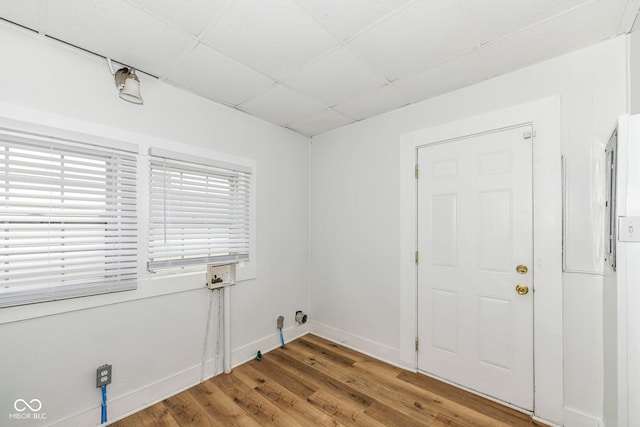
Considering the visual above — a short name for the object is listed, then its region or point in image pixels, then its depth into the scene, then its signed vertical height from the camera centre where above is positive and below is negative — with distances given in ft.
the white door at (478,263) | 6.68 -1.33
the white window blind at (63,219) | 5.22 -0.12
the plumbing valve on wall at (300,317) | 10.89 -4.14
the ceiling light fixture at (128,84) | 5.96 +2.87
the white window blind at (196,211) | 7.21 +0.08
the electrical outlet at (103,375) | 6.11 -3.62
